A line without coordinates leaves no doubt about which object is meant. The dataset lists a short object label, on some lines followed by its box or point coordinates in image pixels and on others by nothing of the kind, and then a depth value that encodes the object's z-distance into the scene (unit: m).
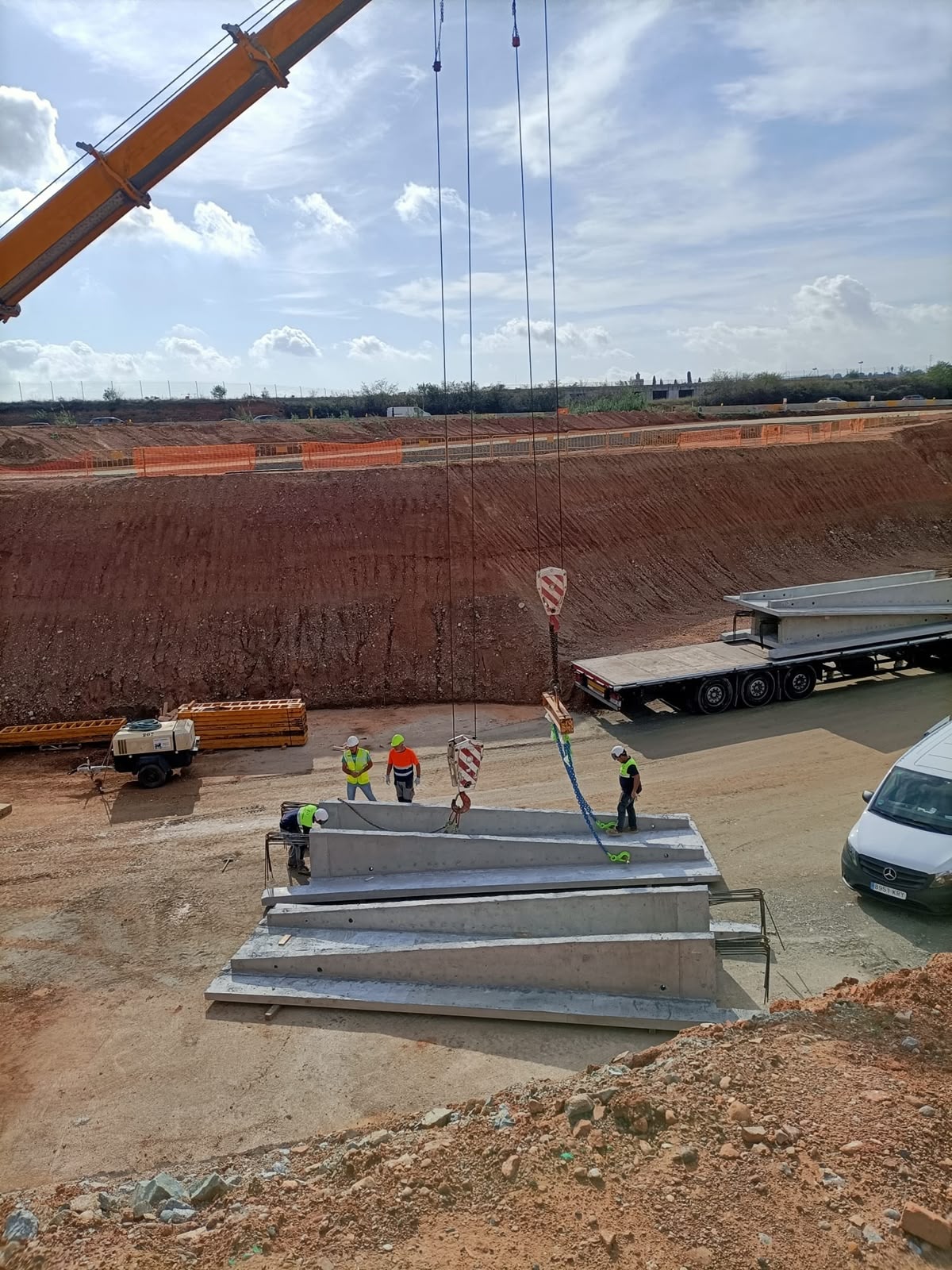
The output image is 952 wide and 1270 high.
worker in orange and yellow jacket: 12.20
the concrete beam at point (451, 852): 10.91
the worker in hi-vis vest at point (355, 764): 12.04
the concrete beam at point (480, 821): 11.31
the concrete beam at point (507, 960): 9.02
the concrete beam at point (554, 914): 9.53
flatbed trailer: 17.34
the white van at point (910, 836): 9.76
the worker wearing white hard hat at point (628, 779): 10.89
